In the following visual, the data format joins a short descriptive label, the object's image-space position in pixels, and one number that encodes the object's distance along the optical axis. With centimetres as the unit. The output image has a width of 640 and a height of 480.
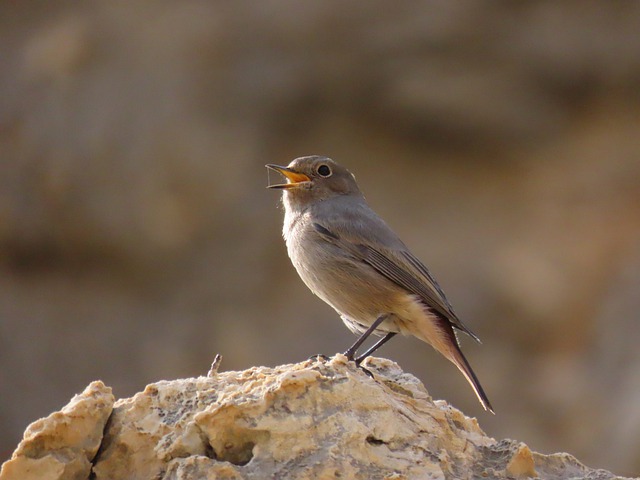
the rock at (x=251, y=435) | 774
